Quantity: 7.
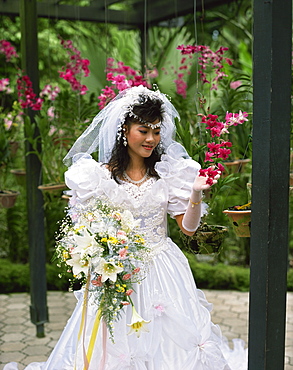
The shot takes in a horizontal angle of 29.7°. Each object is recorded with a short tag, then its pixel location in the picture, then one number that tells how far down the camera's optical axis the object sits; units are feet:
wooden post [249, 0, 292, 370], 6.63
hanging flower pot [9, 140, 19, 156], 17.02
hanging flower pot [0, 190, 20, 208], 14.65
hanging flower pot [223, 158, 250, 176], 12.44
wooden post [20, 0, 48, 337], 14.08
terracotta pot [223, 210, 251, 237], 9.27
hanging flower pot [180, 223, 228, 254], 9.84
